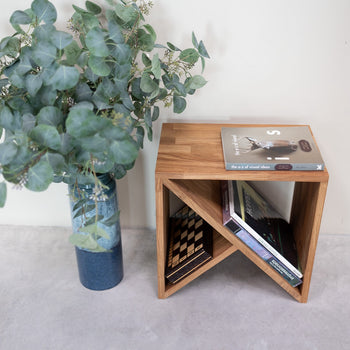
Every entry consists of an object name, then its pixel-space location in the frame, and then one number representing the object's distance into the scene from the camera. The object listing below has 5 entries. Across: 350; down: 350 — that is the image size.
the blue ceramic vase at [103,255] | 1.31
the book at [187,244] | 1.37
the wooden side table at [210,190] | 1.18
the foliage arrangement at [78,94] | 0.91
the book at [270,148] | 1.18
